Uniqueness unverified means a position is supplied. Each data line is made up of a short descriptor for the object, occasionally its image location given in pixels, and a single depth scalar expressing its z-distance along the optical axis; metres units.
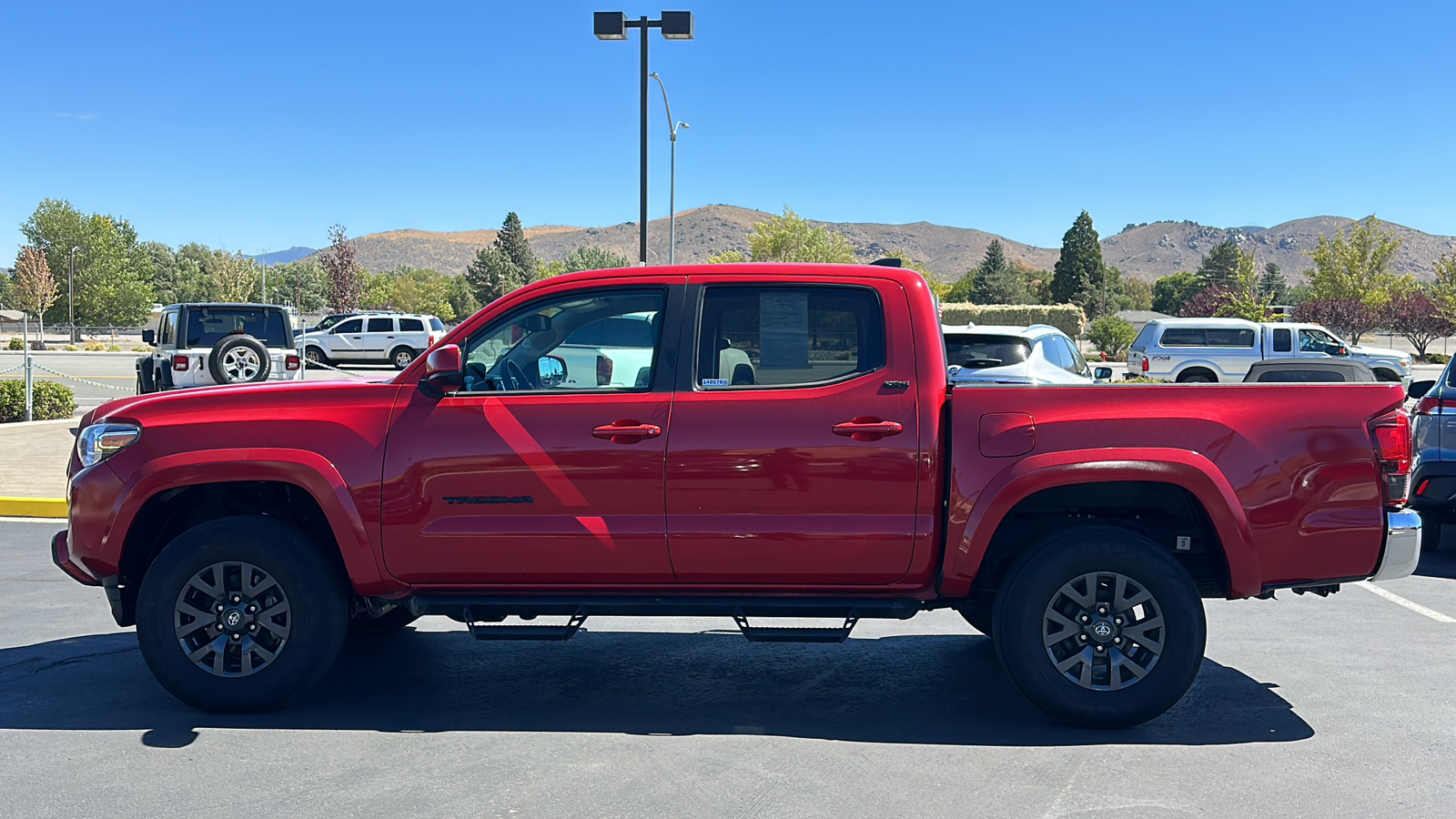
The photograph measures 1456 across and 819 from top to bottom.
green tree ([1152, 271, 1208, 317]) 106.81
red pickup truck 4.73
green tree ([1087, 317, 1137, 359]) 53.53
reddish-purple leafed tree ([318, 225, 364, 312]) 76.69
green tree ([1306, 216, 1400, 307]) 69.81
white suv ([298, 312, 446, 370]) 37.59
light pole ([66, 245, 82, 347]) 73.88
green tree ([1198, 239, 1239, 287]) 114.00
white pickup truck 26.58
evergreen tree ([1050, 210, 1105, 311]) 93.25
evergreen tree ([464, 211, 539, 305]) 95.44
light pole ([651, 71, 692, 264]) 25.45
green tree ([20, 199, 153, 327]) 77.62
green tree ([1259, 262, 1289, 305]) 103.44
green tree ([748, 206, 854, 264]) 68.81
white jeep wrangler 16.84
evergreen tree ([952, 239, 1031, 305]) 103.25
